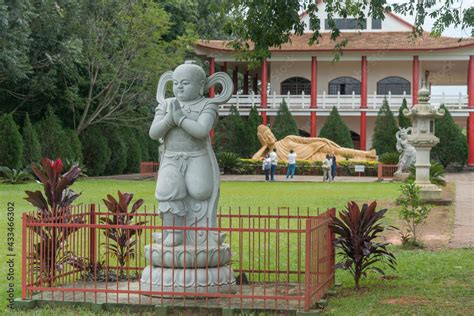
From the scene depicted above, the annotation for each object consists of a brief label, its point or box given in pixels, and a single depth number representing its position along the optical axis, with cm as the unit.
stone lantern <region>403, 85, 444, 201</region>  2136
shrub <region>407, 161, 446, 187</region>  2426
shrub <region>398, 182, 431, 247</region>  1312
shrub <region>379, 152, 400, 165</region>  3772
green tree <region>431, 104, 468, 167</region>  4200
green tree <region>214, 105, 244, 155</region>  4278
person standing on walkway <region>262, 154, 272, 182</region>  3297
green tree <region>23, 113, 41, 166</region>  3094
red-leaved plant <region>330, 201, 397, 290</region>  877
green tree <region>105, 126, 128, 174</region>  3841
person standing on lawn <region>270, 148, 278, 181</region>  3303
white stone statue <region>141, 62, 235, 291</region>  812
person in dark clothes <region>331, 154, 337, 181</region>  3347
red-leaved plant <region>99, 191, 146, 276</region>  941
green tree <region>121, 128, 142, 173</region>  4038
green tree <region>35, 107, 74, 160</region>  3250
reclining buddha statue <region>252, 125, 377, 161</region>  3862
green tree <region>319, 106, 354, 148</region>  4294
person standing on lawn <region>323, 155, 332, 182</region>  3262
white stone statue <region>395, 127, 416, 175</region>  3191
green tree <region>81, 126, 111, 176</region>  3647
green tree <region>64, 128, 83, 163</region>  3331
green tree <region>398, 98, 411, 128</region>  4259
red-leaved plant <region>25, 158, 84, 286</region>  852
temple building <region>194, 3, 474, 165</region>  4406
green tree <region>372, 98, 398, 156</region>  4284
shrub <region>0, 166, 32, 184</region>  2683
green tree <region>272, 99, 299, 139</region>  4331
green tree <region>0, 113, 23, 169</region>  2941
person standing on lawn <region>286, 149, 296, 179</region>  3400
